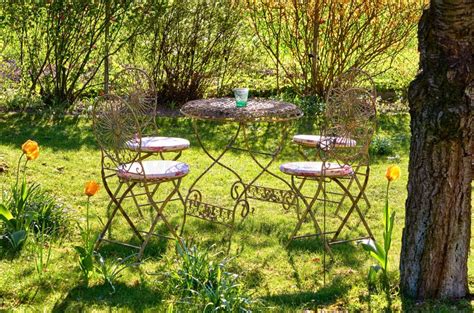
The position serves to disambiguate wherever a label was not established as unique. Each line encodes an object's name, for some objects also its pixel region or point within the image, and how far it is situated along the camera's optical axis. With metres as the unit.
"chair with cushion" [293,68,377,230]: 5.39
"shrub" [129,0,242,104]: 9.96
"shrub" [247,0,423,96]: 9.85
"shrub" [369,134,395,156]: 8.37
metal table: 5.38
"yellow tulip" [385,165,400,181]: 4.93
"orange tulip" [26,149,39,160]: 5.15
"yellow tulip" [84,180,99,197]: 4.67
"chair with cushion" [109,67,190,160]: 5.84
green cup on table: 5.57
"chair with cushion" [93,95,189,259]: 5.07
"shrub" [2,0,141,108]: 9.52
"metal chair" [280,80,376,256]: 5.21
